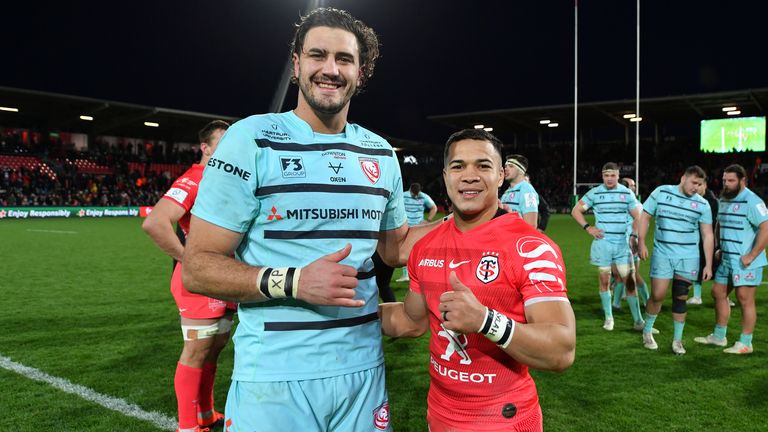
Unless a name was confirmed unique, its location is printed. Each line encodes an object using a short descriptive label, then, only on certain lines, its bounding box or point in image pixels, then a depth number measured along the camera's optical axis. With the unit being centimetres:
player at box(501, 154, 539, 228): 768
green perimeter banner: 3036
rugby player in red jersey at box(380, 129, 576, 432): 183
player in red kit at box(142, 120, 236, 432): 364
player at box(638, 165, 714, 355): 641
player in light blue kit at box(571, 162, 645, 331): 788
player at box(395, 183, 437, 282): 1198
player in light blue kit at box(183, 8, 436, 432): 175
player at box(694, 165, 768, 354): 638
